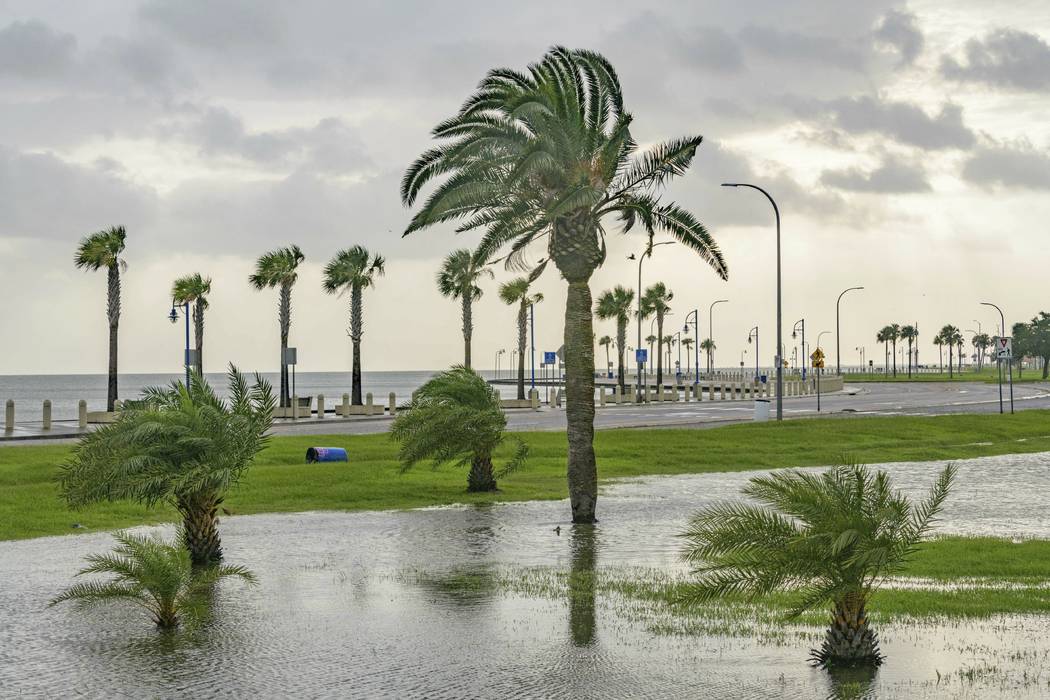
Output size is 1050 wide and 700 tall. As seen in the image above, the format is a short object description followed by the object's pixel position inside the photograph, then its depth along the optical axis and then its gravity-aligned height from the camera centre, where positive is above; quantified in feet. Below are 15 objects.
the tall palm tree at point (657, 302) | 362.74 +24.00
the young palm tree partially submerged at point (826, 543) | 32.19 -4.69
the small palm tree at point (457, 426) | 77.30 -3.13
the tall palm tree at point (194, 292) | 223.92 +16.83
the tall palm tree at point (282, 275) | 223.10 +19.93
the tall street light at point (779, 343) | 142.87 +4.29
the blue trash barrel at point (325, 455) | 95.71 -6.25
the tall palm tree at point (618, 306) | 344.08 +21.57
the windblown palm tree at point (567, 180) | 64.80 +11.42
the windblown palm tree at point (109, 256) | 190.60 +20.14
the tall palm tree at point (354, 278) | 225.97 +19.62
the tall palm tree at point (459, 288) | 249.96 +20.59
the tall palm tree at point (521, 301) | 272.92 +19.68
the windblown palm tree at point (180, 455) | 46.50 -3.11
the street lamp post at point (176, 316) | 216.51 +12.46
